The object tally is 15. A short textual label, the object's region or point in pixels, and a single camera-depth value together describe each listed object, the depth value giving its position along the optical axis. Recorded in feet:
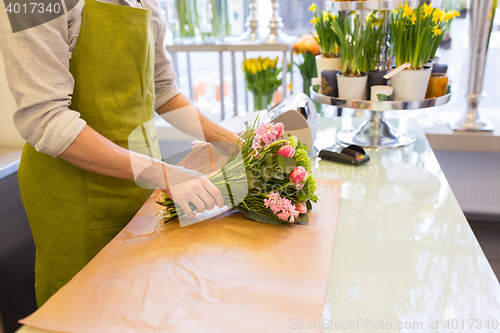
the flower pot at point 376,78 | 4.45
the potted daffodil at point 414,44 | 4.31
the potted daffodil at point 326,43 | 4.84
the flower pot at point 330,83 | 4.60
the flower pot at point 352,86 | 4.43
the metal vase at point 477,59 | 6.12
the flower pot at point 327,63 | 4.85
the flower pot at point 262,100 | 6.39
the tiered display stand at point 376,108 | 4.32
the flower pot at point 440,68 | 4.76
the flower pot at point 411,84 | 4.32
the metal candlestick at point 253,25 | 7.25
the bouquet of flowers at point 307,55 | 5.98
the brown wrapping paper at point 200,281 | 1.92
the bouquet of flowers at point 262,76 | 6.18
